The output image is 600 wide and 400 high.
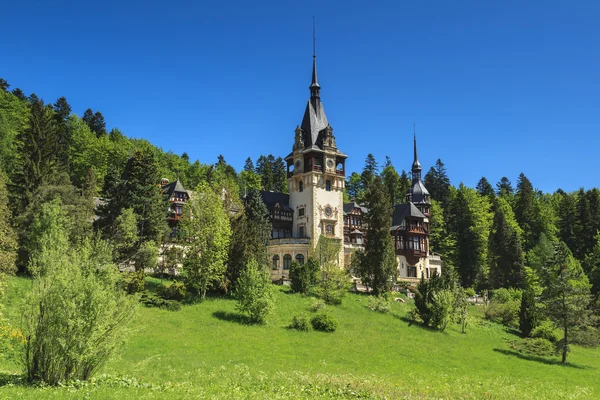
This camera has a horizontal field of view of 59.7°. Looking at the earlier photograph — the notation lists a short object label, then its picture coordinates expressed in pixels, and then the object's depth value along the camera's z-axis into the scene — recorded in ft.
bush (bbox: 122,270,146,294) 137.74
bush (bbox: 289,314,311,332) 131.75
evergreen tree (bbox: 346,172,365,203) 419.74
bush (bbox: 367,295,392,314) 167.73
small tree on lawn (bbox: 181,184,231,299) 148.46
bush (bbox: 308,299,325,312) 155.12
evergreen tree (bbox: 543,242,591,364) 144.36
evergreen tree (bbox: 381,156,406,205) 361.92
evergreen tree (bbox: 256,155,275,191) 388.72
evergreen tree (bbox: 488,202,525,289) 254.47
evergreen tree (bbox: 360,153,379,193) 411.13
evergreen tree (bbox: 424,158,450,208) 384.37
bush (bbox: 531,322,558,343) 163.84
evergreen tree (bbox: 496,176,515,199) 472.19
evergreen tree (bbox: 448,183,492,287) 290.35
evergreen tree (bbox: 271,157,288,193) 395.14
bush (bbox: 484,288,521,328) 192.75
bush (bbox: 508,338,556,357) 145.69
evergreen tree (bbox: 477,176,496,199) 433.32
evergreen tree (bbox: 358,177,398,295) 191.21
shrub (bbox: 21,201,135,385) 57.77
